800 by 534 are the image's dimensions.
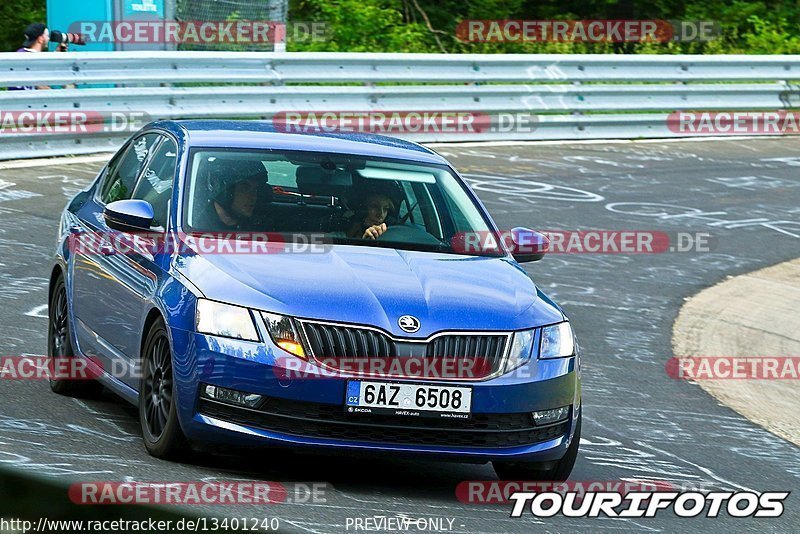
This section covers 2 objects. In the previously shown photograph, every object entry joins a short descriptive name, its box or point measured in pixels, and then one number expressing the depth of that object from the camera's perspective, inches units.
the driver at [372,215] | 485.7
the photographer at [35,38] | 1304.1
